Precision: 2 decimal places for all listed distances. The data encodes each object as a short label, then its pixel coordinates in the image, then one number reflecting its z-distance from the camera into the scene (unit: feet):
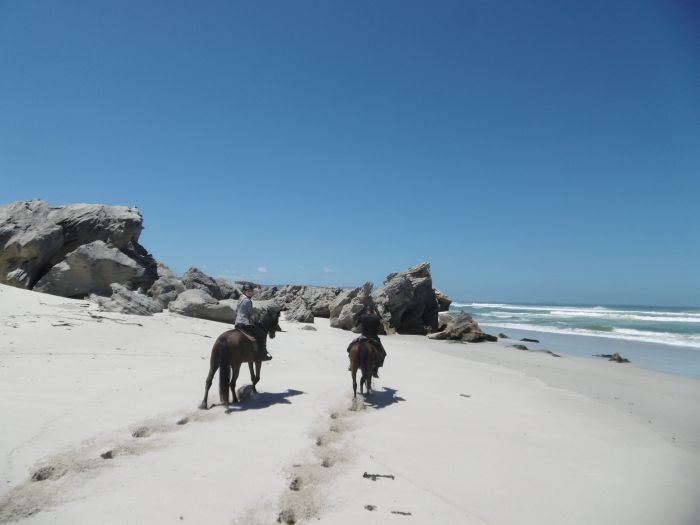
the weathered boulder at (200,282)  78.65
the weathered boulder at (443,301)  118.83
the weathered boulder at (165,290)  63.36
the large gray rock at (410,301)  79.56
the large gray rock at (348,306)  76.28
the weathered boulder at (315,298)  103.91
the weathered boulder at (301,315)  80.28
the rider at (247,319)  25.57
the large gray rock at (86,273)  55.93
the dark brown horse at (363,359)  26.61
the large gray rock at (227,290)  89.81
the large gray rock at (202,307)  56.90
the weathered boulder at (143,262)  69.41
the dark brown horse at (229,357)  21.95
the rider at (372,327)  28.84
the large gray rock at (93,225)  66.13
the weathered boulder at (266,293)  136.61
